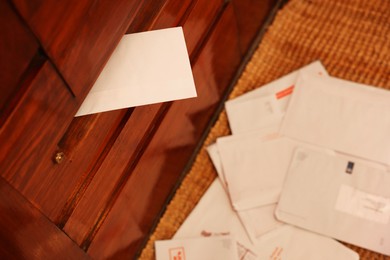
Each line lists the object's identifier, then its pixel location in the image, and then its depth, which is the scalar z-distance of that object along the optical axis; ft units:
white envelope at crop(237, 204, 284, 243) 3.25
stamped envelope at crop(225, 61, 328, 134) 3.59
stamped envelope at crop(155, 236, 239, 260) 3.19
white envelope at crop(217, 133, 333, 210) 3.35
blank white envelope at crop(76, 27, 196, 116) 2.12
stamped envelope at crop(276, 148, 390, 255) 3.14
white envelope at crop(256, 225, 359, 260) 3.12
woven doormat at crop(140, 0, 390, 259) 3.58
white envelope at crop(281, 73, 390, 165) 3.33
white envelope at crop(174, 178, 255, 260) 3.27
